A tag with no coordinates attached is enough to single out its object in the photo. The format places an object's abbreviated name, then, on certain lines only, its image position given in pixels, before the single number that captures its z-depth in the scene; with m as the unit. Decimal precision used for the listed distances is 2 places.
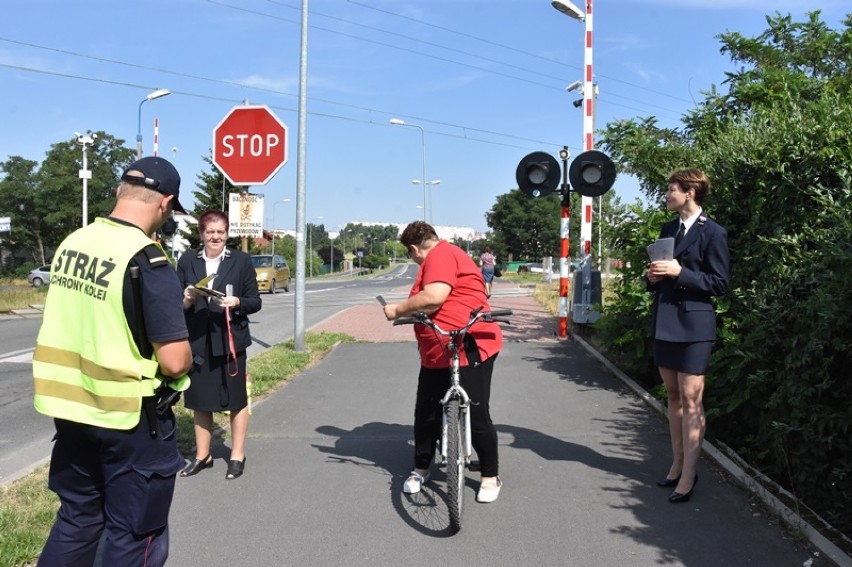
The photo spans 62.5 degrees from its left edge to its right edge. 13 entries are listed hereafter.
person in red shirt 4.19
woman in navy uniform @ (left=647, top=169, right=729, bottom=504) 4.09
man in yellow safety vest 2.34
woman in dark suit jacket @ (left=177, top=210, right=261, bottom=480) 4.85
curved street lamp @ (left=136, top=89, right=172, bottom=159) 21.77
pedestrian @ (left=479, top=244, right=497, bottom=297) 23.84
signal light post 10.59
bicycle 3.92
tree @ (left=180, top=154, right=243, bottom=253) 28.95
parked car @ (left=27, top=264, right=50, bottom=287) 38.62
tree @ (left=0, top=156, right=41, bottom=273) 50.62
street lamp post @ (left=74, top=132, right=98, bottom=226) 29.95
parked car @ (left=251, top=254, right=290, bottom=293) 28.77
